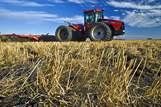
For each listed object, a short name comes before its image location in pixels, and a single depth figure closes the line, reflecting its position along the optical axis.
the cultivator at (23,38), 8.79
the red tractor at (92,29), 6.39
